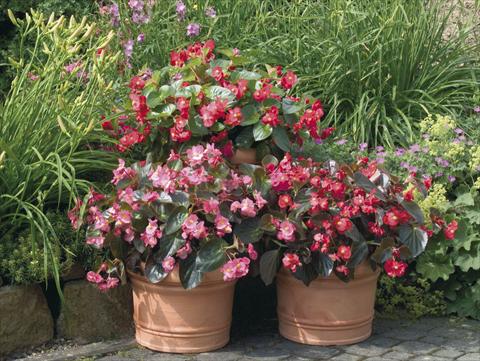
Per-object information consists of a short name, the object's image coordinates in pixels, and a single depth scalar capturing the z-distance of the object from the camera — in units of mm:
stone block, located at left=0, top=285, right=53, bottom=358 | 3820
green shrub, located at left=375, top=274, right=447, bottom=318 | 4523
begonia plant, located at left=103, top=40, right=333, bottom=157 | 3969
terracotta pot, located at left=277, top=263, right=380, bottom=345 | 3979
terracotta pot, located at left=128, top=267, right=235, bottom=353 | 3844
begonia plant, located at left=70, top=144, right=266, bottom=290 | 3697
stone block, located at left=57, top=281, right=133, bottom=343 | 4004
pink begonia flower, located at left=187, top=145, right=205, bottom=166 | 3795
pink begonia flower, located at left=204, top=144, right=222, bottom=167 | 3789
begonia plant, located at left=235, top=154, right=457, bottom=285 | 3775
